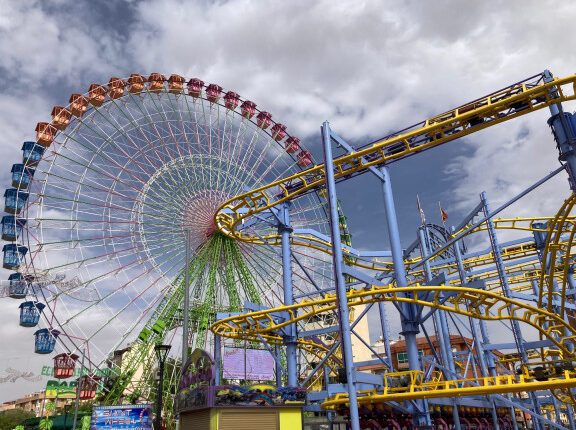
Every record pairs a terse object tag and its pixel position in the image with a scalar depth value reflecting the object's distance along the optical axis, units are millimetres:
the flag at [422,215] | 28250
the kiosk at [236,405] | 12789
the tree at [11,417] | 70750
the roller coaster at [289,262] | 15484
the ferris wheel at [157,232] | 28688
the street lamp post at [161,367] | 15480
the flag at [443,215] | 33619
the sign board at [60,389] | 46125
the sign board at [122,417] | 19734
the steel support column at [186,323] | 15211
